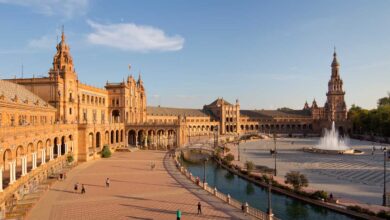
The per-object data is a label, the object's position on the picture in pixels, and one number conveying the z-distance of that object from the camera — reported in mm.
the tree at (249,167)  51562
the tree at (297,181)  37906
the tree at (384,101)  151000
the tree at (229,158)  62050
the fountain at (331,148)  77375
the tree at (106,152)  64562
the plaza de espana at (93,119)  38625
